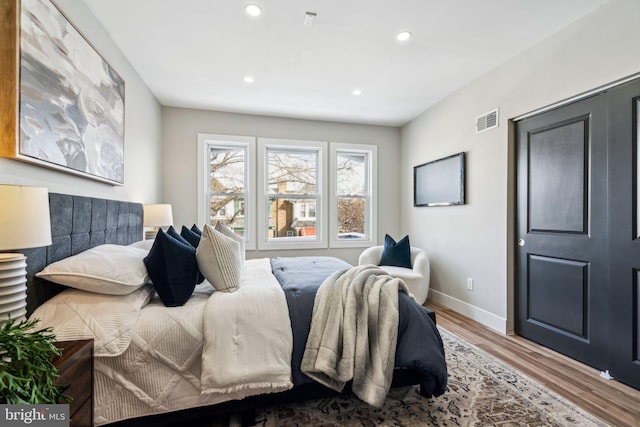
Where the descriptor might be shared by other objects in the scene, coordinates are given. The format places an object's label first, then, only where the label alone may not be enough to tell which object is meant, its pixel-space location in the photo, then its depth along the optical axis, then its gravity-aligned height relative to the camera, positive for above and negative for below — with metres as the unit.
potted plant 0.69 -0.41
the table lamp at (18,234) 1.04 -0.08
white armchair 3.31 -0.68
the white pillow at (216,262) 1.74 -0.29
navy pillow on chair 3.69 -0.51
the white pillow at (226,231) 2.56 -0.15
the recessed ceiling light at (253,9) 2.01 +1.46
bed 1.34 -0.66
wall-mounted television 3.39 +0.43
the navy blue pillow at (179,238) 1.88 -0.17
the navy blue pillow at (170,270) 1.59 -0.32
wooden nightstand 0.99 -0.60
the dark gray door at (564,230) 2.12 -0.12
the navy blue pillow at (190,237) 2.22 -0.18
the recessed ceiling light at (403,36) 2.32 +1.47
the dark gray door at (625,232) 1.90 -0.11
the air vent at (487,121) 2.92 +1.00
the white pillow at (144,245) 2.18 -0.24
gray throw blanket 1.51 -0.68
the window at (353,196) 4.45 +0.30
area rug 1.60 -1.15
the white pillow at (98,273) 1.38 -0.29
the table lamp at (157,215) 2.94 -0.02
